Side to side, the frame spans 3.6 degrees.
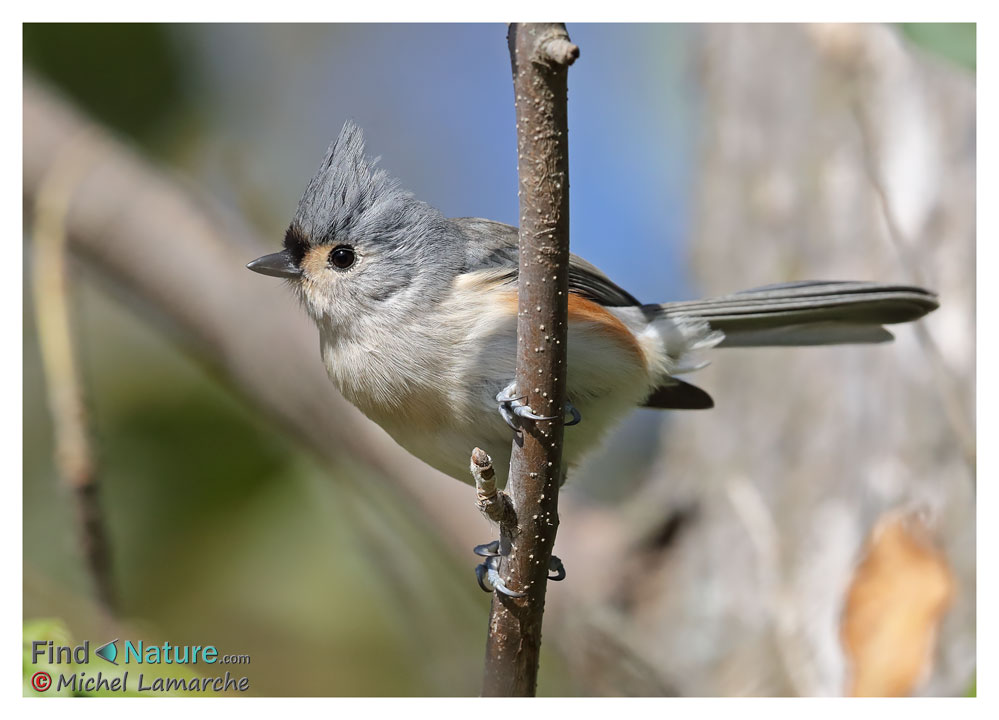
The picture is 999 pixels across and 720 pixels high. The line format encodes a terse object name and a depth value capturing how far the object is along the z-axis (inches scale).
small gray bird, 130.5
